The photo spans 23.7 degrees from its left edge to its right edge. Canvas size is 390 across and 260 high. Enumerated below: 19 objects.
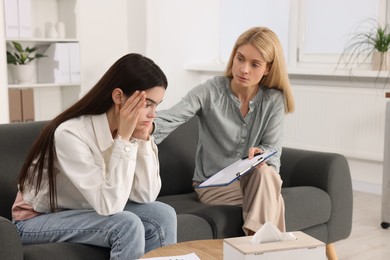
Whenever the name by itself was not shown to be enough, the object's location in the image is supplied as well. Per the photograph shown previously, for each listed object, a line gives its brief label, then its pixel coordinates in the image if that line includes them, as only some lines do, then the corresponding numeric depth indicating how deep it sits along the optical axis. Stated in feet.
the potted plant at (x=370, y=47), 22.05
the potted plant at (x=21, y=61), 22.33
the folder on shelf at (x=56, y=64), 23.12
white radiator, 22.55
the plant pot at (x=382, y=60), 22.05
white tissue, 7.96
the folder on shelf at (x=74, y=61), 23.47
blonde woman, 12.91
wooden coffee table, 8.60
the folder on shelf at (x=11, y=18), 21.31
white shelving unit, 23.27
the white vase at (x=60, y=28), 23.44
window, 23.76
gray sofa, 11.40
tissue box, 7.63
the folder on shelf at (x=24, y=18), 21.67
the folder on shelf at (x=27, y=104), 22.25
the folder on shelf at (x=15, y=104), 21.91
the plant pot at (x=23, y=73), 22.44
